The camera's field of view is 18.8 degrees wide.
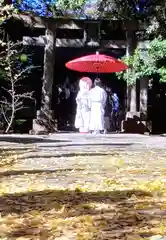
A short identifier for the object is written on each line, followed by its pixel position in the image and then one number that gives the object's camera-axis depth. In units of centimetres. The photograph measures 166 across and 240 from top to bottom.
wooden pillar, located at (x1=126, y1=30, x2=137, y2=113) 1614
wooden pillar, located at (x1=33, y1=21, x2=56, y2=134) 1555
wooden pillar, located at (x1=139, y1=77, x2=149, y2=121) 1627
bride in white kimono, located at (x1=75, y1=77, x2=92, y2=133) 1490
